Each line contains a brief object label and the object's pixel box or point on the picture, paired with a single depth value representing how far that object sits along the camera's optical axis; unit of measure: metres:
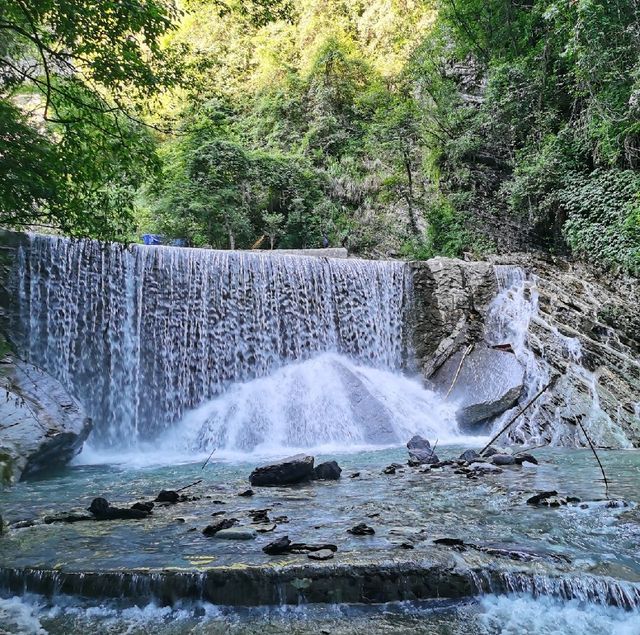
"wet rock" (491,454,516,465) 6.77
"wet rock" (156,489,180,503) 4.94
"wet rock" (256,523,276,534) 3.74
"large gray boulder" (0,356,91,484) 6.67
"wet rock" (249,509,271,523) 4.08
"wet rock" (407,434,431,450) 7.66
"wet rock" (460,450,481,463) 7.10
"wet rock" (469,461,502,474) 6.12
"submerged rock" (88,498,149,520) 4.31
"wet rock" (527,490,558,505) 4.53
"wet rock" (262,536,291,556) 3.23
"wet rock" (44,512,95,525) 4.22
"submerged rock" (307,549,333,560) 3.09
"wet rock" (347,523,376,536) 3.64
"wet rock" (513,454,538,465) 6.84
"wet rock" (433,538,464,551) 3.36
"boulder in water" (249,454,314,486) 5.77
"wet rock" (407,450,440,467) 6.83
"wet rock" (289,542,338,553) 3.26
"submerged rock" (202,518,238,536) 3.71
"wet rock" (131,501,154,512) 4.43
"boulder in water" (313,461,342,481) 6.03
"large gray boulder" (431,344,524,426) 10.25
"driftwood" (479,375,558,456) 7.50
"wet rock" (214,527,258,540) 3.58
